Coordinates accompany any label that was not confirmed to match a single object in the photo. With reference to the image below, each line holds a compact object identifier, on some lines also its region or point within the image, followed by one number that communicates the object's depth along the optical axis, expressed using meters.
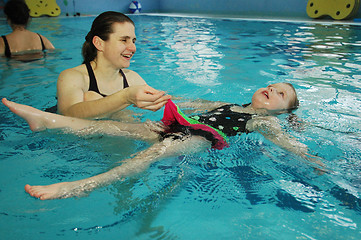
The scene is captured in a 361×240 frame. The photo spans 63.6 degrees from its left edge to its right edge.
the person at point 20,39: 5.23
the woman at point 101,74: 2.50
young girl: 2.26
